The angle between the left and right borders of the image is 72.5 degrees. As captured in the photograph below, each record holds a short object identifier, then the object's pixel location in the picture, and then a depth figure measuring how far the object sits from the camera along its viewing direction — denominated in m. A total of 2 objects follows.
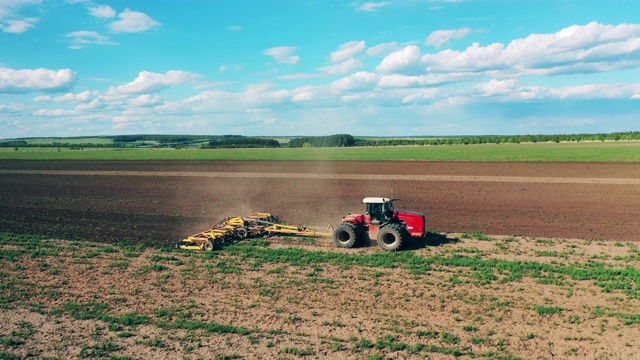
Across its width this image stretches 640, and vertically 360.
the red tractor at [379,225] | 21.08
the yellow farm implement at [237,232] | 21.85
